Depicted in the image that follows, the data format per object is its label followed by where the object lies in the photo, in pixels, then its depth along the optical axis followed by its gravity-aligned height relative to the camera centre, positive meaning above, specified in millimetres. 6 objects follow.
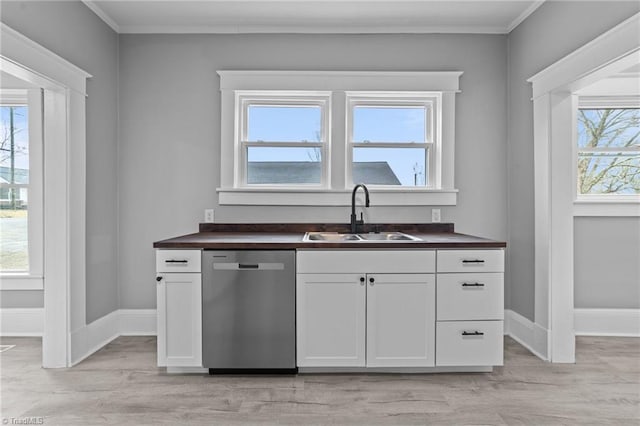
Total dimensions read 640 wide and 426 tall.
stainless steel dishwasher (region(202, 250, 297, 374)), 2480 -592
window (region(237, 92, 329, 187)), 3410 +605
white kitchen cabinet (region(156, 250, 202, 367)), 2498 -551
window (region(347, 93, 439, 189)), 3414 +608
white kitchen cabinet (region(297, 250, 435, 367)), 2502 -627
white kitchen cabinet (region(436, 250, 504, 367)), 2521 -618
